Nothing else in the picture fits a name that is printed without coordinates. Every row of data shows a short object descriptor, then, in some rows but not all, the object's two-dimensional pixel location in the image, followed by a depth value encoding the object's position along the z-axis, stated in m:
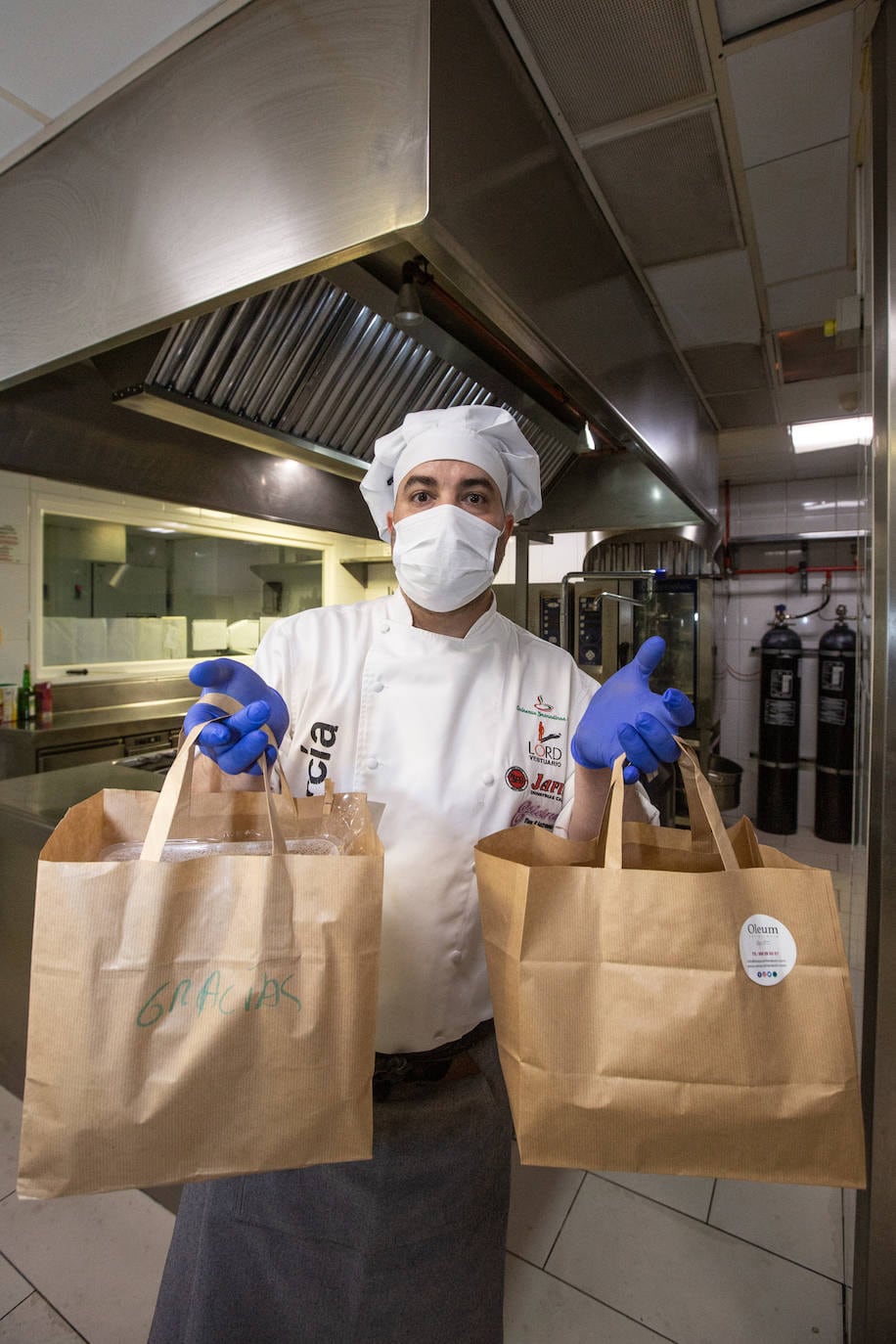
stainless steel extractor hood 0.87
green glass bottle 3.19
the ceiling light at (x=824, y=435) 3.44
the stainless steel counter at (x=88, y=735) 2.92
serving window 3.60
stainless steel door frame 0.98
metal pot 4.34
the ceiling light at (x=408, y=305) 1.30
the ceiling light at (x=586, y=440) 2.18
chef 1.02
